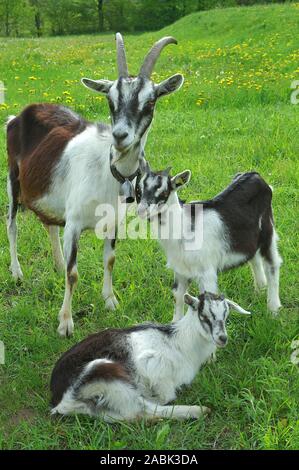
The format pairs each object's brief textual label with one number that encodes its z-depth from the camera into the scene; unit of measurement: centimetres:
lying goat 335
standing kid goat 393
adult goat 409
